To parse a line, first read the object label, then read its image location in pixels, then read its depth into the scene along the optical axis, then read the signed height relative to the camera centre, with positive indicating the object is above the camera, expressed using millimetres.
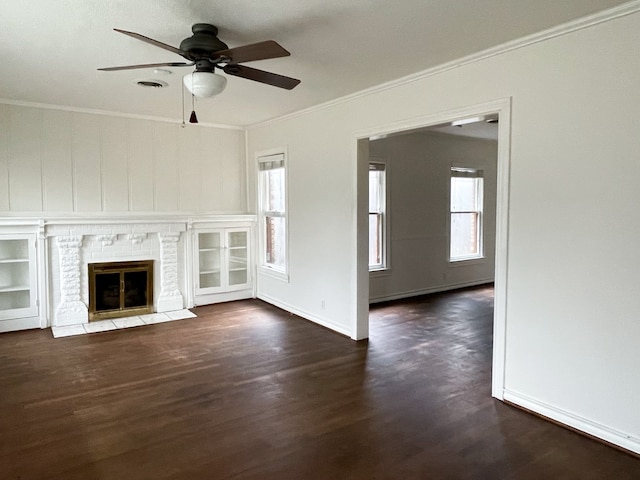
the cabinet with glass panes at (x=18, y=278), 5098 -718
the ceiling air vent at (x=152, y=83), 4195 +1277
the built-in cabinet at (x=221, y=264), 6379 -706
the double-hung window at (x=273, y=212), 6227 +62
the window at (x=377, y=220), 6645 -58
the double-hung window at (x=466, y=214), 7645 +37
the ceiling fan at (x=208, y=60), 2695 +963
